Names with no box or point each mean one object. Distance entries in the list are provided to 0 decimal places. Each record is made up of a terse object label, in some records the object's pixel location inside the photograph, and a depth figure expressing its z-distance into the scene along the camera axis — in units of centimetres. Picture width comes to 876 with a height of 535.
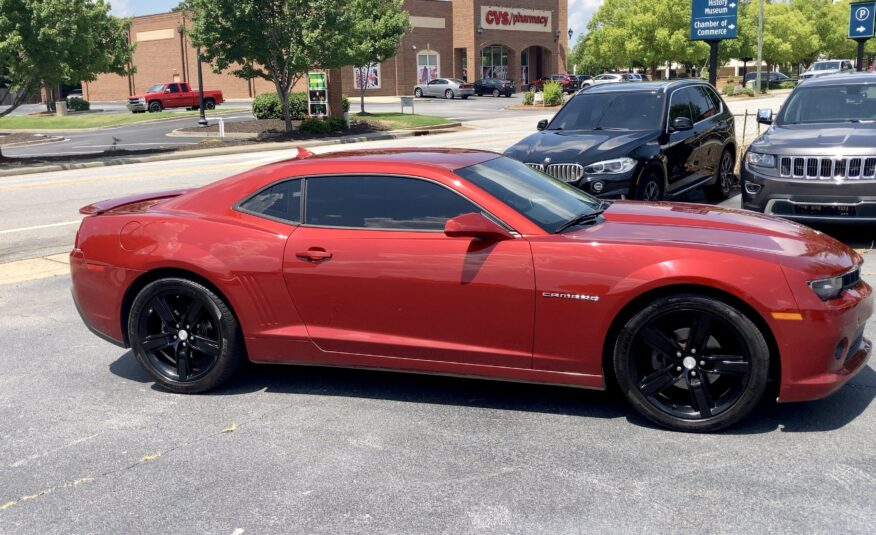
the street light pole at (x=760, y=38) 5189
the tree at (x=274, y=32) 2838
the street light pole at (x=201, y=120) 3602
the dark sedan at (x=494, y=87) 6156
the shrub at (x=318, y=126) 3170
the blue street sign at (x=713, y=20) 1980
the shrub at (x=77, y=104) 5797
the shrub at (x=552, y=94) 4675
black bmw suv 1000
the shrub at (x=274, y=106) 3534
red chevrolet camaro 433
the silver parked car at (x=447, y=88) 5988
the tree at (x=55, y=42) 2122
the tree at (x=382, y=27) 4196
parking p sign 3572
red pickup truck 5197
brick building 6919
